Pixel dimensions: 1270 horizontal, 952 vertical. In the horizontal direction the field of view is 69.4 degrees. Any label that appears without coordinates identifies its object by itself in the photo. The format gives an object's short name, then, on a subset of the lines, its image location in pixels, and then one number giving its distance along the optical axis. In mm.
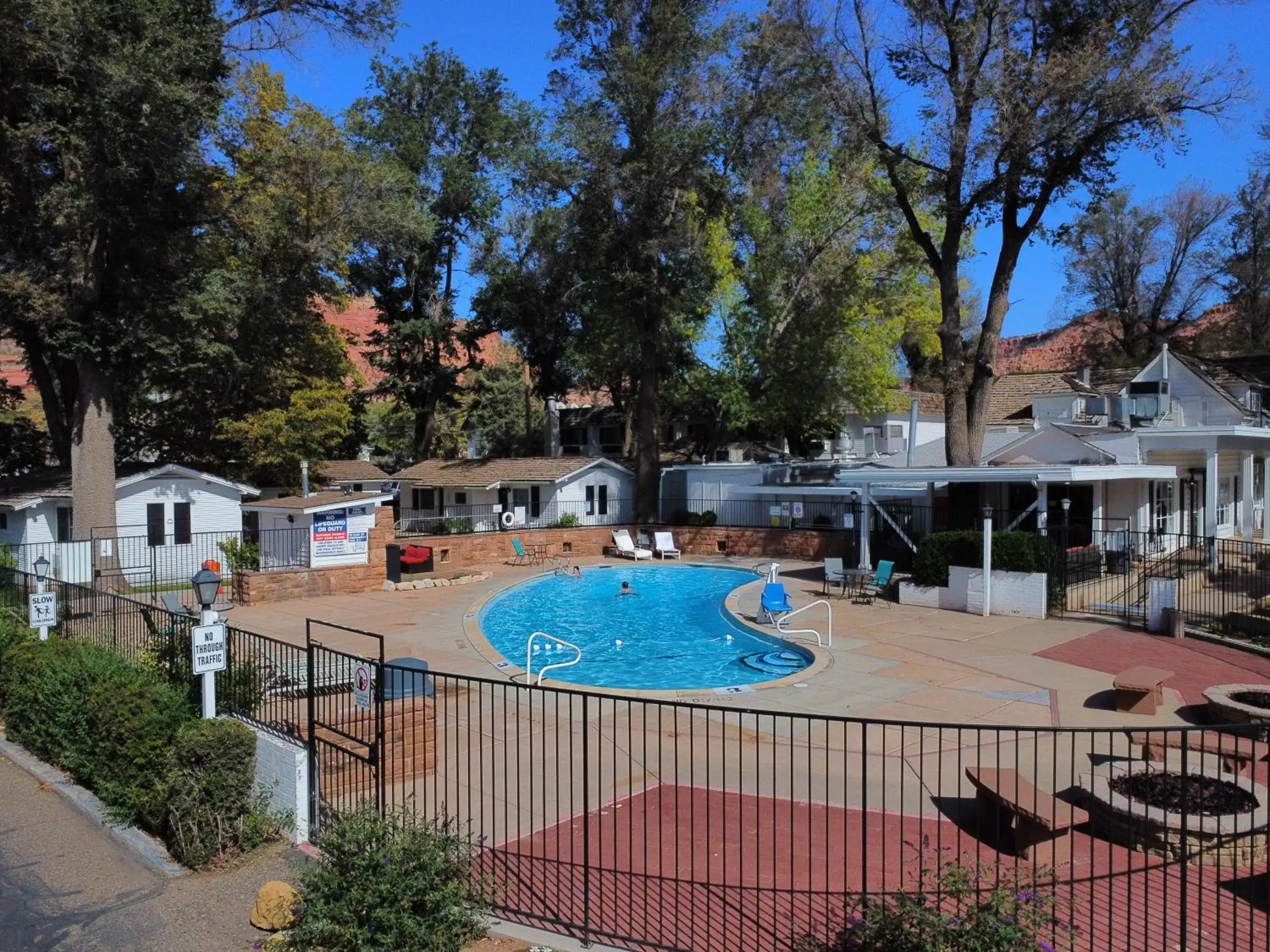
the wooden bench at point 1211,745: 8586
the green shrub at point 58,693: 9422
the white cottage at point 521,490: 37875
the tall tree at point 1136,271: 53531
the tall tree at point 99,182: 21797
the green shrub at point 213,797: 7465
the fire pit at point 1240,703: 9750
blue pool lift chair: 17406
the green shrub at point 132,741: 8320
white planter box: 18219
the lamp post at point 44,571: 14293
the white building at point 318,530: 22875
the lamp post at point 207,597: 8789
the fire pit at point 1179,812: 6668
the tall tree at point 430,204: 45219
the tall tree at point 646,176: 33344
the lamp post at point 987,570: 18438
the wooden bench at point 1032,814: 6652
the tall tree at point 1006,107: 22000
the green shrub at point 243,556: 25344
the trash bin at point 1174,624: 15945
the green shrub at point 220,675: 9562
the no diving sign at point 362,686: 7500
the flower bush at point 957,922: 4398
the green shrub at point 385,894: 5496
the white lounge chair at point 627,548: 31656
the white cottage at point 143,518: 26188
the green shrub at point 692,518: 33906
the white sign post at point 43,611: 12867
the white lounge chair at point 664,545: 31703
